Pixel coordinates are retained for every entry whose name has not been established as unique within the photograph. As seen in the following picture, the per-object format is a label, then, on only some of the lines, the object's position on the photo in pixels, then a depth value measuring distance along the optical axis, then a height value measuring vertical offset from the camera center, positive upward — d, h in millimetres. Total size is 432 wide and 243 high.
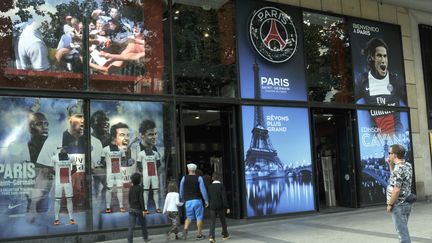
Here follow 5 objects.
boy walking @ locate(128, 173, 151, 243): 9828 -689
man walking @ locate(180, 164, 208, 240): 10414 -659
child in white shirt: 10414 -828
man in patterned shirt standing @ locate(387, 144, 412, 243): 6727 -520
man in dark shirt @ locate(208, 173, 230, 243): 10195 -779
